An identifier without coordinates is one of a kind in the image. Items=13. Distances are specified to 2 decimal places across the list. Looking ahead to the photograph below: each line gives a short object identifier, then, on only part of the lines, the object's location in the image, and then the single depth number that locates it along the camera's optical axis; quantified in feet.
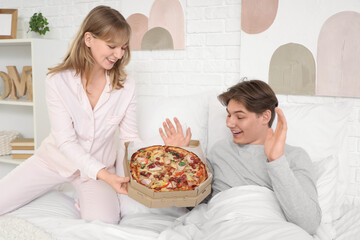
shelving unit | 8.00
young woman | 5.26
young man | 4.20
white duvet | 3.74
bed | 4.05
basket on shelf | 8.82
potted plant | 8.63
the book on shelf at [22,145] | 8.68
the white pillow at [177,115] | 6.37
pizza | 4.23
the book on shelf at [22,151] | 8.72
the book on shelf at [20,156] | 8.68
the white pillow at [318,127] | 5.60
